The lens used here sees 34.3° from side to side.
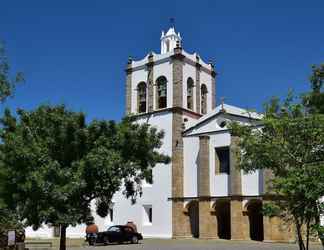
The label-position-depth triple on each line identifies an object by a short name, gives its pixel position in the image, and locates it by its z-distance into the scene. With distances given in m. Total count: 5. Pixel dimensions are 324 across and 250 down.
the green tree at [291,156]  13.31
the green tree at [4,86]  15.75
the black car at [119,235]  35.25
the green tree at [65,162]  17.28
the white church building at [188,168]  37.81
